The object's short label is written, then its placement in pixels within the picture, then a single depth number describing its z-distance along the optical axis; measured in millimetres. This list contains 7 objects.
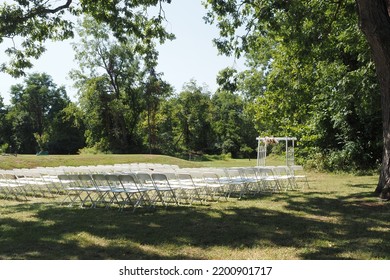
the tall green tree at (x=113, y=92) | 42062
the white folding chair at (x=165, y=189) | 8680
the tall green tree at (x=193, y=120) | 49406
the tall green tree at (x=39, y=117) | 51562
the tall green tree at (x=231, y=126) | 49656
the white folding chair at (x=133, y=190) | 8297
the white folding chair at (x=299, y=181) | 13844
